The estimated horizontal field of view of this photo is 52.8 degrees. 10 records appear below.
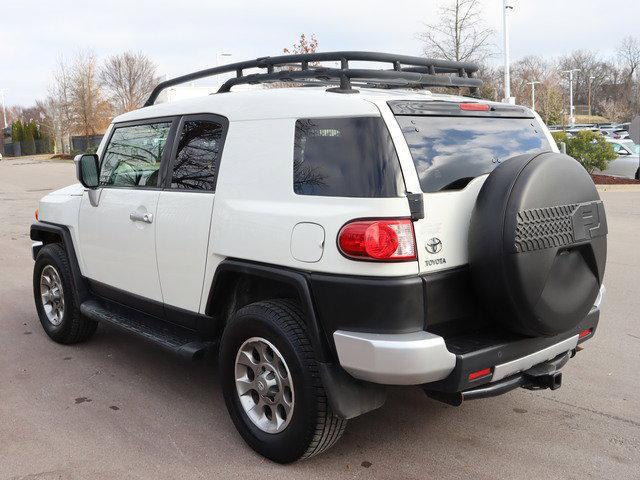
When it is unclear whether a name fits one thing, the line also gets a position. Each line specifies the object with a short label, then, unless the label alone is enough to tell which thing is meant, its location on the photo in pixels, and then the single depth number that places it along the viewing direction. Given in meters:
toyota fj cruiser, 2.95
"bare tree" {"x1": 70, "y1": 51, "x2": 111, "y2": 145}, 49.56
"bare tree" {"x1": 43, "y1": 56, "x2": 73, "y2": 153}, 52.62
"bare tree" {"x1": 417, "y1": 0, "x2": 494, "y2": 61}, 21.22
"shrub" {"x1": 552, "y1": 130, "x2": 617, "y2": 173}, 19.26
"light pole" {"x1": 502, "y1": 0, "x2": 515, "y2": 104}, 20.94
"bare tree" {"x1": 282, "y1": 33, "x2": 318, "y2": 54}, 25.58
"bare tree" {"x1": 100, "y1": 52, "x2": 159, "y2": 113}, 54.53
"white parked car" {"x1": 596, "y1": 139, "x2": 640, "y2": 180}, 20.78
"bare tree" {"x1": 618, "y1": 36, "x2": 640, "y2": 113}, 76.75
